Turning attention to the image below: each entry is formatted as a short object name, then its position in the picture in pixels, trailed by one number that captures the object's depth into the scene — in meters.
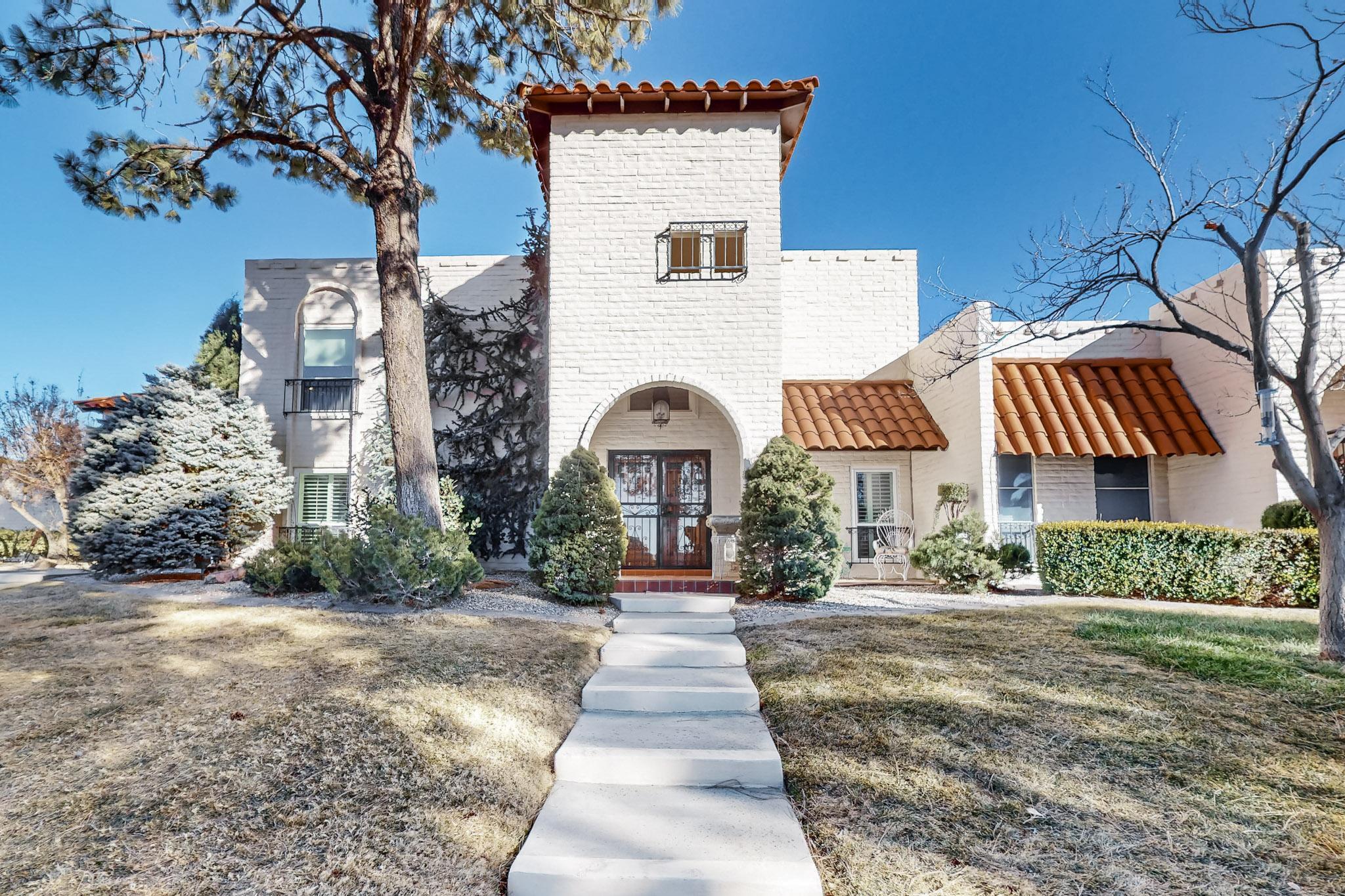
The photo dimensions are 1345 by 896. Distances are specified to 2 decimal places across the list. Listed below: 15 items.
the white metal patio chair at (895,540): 11.09
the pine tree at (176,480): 10.23
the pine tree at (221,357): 13.10
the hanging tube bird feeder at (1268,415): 5.58
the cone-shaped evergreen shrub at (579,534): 8.10
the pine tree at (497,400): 11.92
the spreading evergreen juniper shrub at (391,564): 7.32
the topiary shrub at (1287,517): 9.02
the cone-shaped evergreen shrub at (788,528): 8.31
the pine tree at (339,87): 8.77
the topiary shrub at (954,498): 10.61
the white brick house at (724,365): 9.62
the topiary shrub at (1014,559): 9.80
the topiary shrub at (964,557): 9.33
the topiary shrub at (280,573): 8.48
